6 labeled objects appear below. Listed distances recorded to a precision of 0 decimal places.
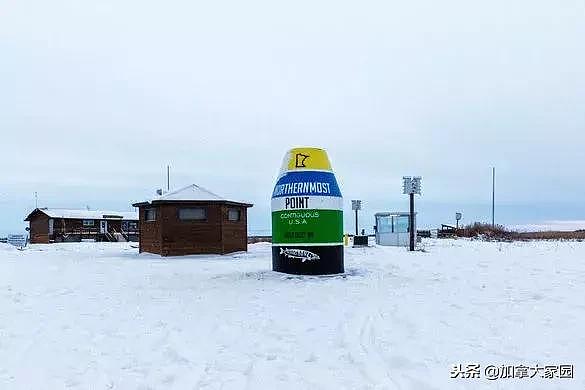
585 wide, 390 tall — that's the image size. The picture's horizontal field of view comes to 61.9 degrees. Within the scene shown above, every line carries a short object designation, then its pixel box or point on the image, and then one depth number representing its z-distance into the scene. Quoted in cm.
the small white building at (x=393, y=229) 3347
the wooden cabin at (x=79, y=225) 4888
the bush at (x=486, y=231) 4903
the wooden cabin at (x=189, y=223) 2405
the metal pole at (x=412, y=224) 2616
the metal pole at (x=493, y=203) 6171
